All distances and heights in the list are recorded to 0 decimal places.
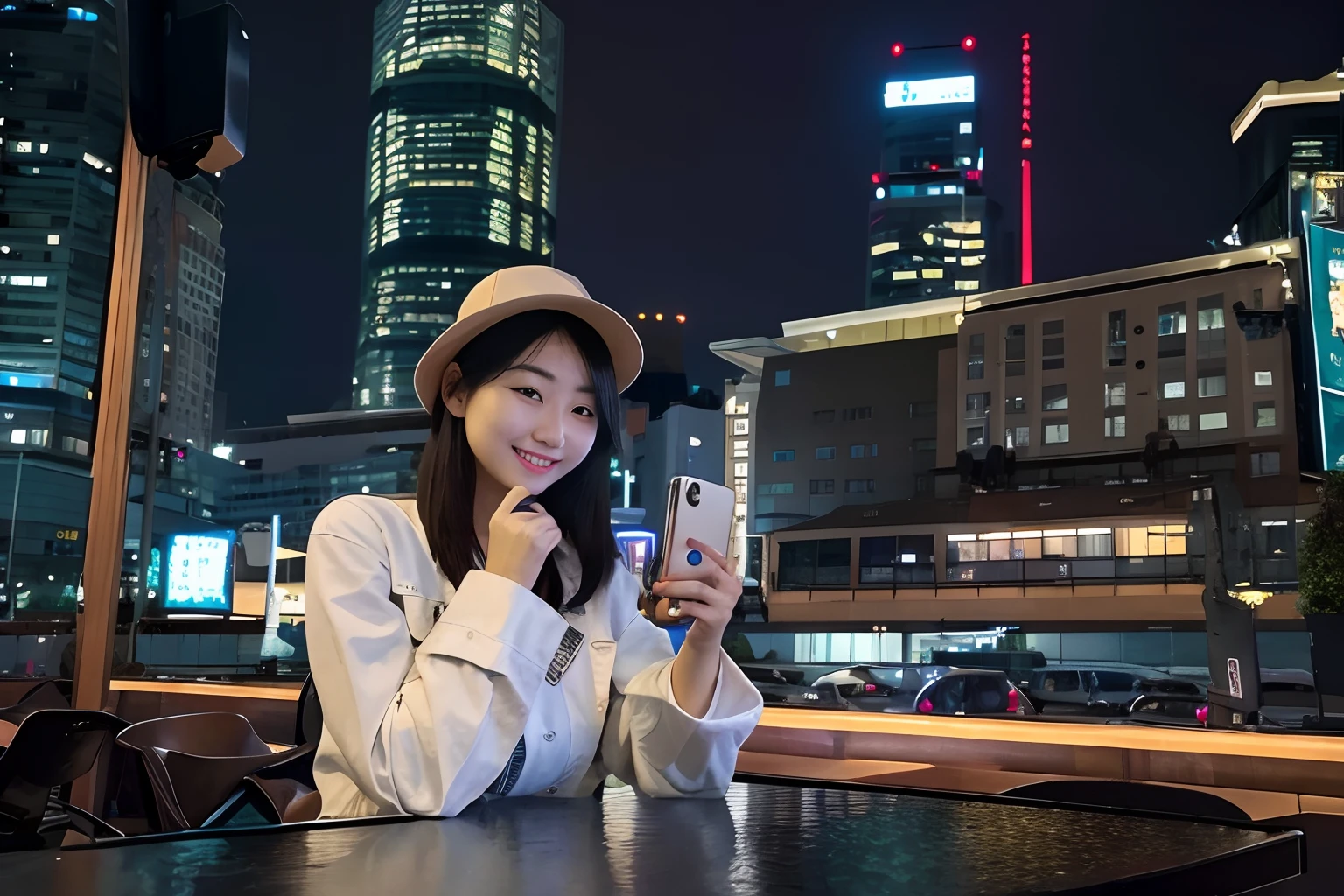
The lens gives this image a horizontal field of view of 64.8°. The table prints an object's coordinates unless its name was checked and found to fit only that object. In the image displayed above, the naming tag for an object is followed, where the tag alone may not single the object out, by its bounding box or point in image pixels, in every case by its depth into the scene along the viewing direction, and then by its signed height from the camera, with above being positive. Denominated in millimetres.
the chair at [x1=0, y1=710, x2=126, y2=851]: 1766 -308
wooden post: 3553 +409
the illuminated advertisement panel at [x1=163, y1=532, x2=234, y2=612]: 5473 +65
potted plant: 3510 +43
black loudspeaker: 3242 +1578
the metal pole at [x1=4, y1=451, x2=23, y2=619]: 5582 +116
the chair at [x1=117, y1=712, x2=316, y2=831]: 2000 -367
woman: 1098 -25
